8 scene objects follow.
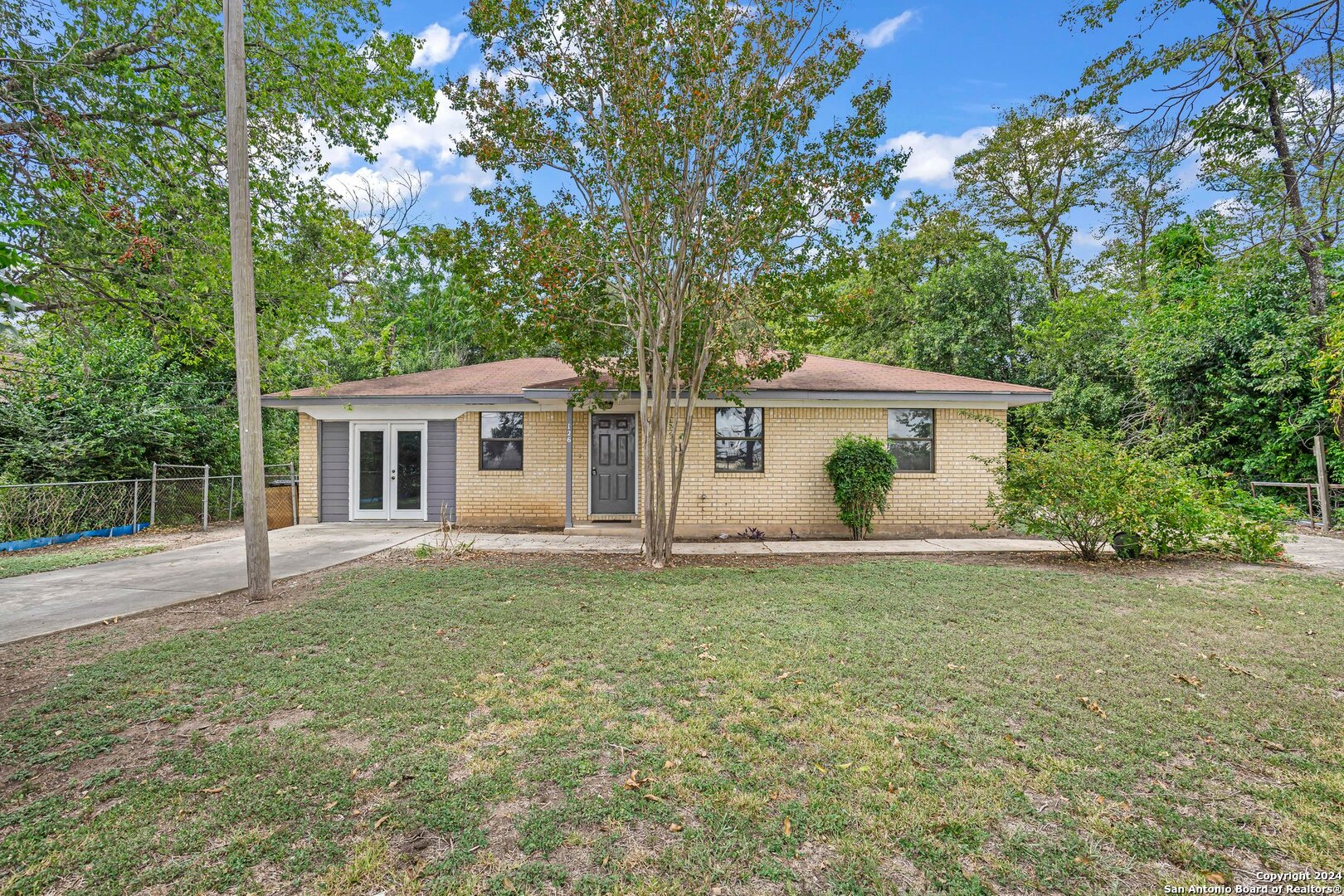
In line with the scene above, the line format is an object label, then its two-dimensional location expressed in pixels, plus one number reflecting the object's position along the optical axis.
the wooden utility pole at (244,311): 5.79
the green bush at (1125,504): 7.37
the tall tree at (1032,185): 20.16
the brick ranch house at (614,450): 10.82
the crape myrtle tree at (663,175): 6.98
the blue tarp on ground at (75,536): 8.88
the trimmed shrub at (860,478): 10.03
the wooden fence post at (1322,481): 10.83
